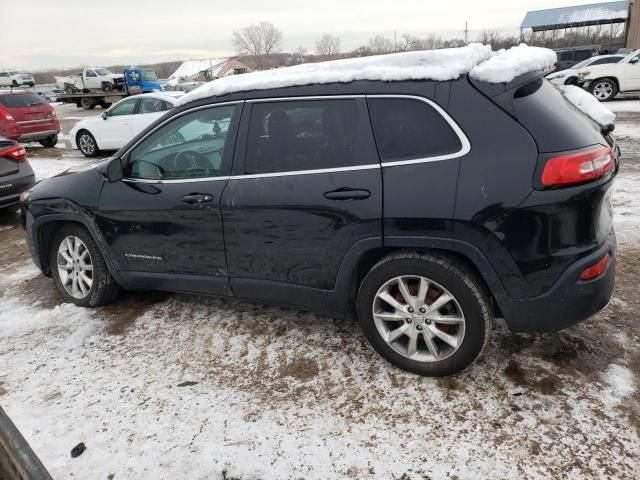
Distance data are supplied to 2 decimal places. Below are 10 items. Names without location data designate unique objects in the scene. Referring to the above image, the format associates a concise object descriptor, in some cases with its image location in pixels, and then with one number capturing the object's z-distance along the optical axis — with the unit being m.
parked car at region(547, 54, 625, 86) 17.50
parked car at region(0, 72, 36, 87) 49.28
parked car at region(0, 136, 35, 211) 6.82
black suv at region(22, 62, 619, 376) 2.50
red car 13.38
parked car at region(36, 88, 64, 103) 44.15
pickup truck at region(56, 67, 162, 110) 31.22
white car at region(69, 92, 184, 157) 11.76
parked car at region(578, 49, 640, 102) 16.56
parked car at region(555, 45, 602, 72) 27.95
